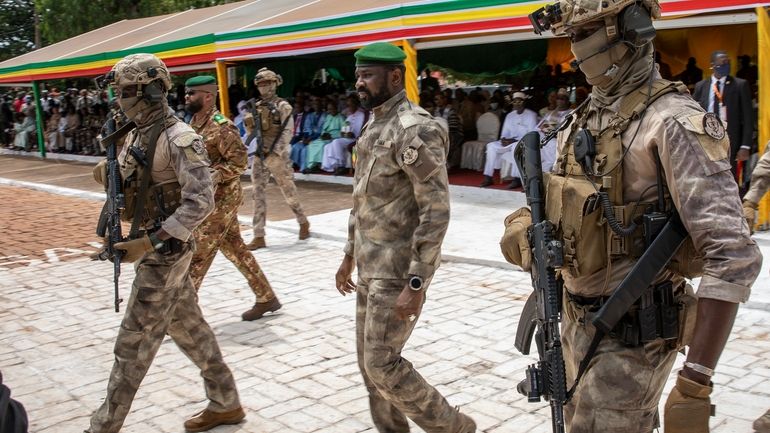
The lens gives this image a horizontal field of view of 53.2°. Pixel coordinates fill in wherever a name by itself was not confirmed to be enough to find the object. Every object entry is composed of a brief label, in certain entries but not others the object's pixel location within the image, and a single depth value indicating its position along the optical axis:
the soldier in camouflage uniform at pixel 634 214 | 2.10
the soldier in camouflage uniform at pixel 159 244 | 3.85
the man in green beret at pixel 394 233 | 3.29
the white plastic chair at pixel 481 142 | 13.43
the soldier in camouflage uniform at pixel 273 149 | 9.28
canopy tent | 10.09
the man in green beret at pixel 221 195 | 5.87
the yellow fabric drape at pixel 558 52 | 14.79
